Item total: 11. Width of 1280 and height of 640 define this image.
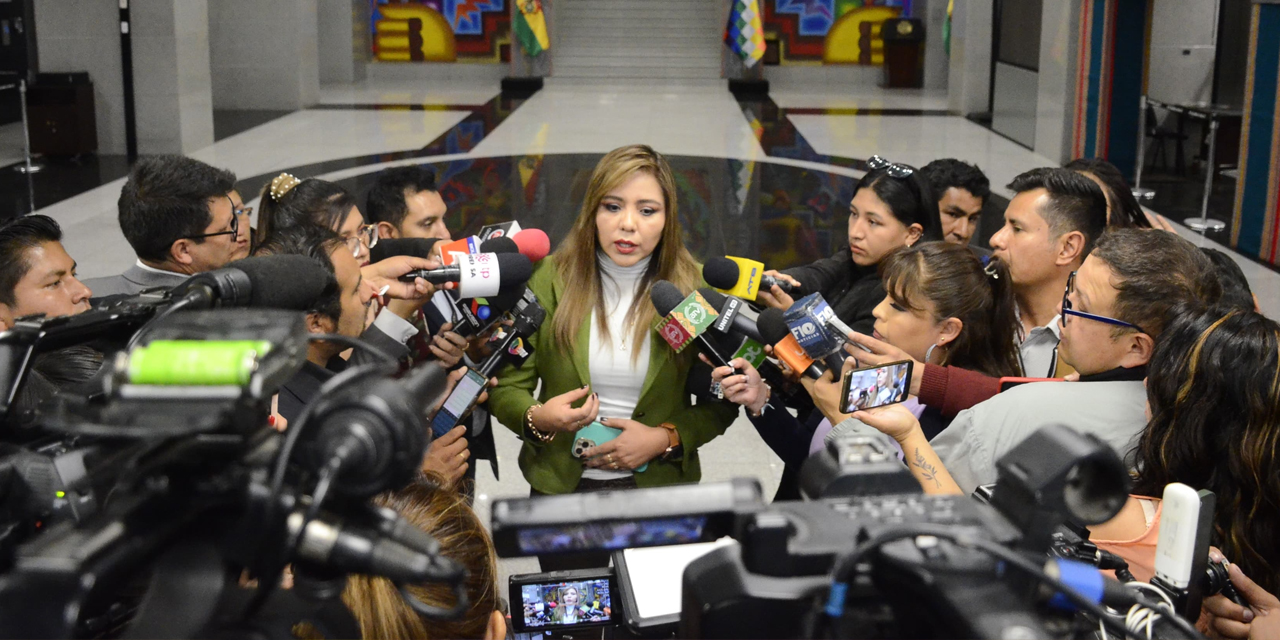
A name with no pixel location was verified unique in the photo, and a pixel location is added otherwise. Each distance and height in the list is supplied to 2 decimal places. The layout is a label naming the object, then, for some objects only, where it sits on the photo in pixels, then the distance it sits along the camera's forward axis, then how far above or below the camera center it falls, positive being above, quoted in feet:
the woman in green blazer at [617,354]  8.08 -1.90
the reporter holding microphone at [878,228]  9.55 -1.14
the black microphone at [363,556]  2.14 -0.90
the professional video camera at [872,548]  2.15 -0.90
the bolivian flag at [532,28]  52.60 +3.06
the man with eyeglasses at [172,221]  9.09 -1.09
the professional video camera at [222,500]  2.05 -0.79
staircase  57.16 +2.72
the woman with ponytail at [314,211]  9.43 -1.03
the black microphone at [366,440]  2.14 -0.67
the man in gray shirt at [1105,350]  5.73 -1.41
